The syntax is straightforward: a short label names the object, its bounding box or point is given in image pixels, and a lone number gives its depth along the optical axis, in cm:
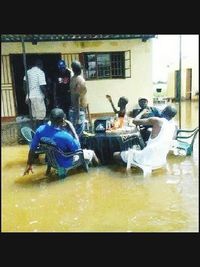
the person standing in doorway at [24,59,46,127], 862
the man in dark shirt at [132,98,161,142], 702
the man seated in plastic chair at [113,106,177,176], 584
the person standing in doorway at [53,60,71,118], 877
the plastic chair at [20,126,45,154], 701
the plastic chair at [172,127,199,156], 718
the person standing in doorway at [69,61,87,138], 716
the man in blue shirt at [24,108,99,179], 561
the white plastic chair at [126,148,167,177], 599
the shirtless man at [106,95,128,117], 704
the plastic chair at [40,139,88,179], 554
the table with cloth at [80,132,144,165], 642
